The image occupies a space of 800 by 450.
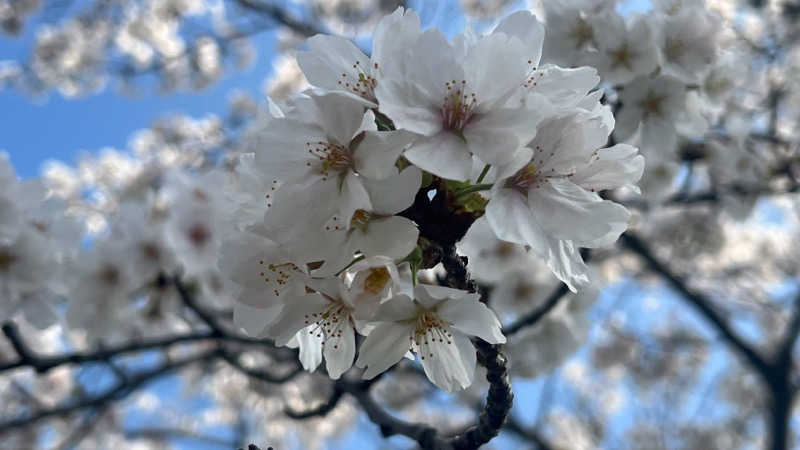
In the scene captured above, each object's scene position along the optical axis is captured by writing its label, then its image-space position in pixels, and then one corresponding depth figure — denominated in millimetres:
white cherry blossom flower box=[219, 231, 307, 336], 334
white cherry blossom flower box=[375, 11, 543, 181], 320
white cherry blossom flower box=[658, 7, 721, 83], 452
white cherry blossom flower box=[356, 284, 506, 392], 328
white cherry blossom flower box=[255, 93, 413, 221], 322
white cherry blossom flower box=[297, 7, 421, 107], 332
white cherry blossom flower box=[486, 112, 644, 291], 327
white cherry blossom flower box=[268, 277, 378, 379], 328
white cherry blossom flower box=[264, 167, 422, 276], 323
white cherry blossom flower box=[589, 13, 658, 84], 443
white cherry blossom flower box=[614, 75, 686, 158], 456
